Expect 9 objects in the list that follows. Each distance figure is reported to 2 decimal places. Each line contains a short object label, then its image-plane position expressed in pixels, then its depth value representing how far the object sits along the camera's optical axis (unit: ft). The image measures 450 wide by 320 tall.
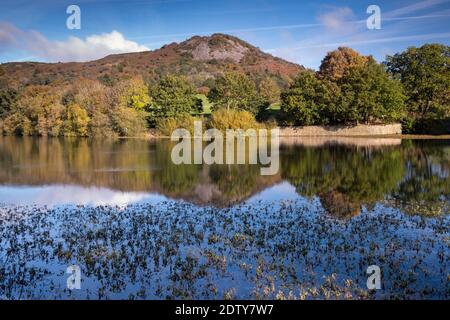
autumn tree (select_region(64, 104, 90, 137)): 260.01
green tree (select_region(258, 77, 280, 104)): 331.88
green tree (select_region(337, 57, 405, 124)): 203.51
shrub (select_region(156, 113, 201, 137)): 232.16
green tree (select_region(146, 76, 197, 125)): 250.57
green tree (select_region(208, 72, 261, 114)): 265.13
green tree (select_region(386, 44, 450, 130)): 201.46
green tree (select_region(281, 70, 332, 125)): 225.15
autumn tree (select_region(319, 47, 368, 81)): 269.69
